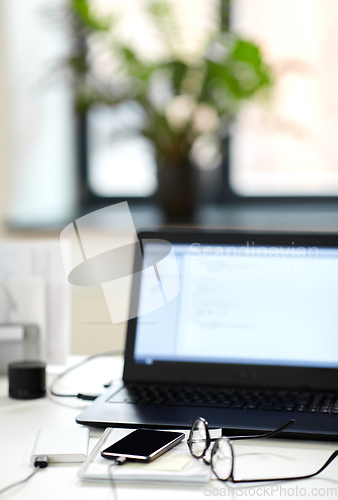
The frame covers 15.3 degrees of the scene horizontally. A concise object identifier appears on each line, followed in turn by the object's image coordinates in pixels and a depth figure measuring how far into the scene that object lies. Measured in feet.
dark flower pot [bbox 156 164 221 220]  10.31
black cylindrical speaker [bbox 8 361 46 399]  6.28
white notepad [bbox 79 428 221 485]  5.29
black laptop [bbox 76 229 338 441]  6.15
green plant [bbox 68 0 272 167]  9.78
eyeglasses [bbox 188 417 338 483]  5.32
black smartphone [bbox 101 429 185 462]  5.39
